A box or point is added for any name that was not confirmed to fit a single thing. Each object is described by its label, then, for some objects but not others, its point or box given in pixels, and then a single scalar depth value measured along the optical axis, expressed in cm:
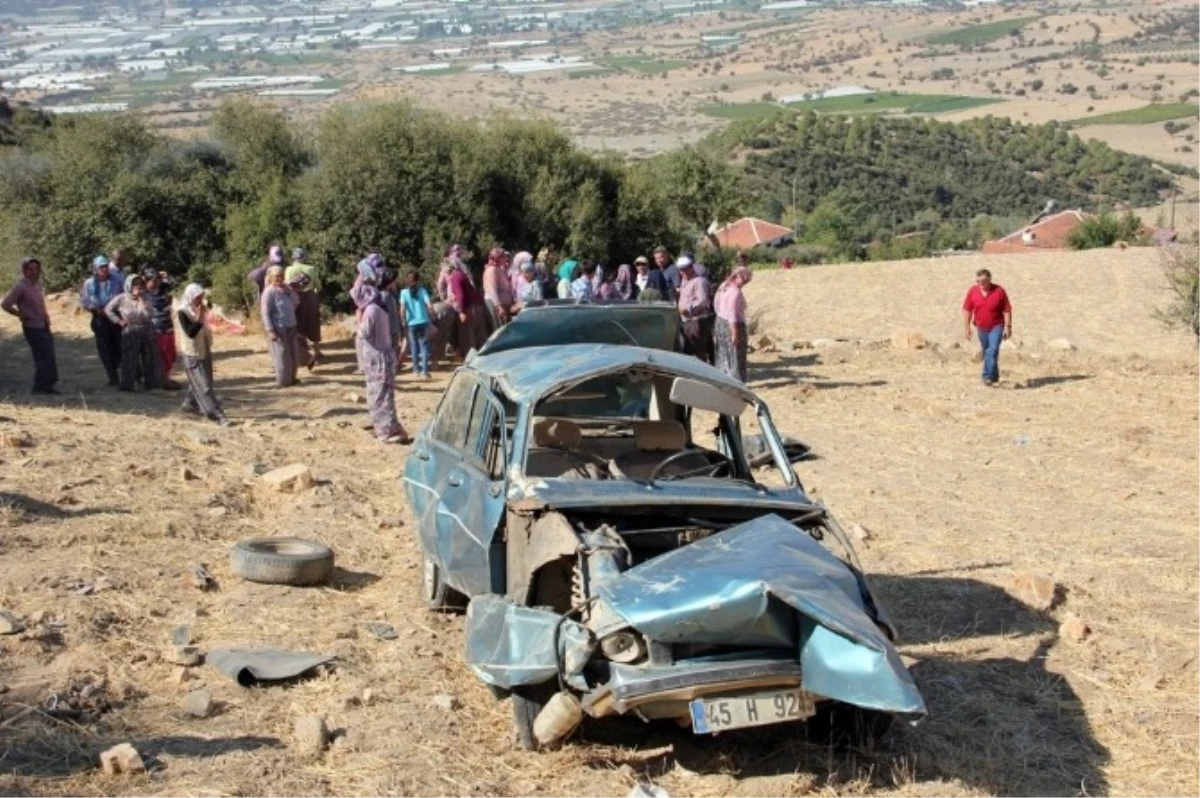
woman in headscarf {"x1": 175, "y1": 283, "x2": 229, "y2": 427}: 1498
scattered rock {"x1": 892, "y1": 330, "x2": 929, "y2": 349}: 2294
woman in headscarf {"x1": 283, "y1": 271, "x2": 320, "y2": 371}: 1930
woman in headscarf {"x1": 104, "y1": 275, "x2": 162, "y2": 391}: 1698
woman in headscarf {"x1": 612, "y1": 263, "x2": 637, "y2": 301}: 2009
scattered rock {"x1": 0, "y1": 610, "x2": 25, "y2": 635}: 811
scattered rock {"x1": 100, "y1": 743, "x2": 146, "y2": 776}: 626
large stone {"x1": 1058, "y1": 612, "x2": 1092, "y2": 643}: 855
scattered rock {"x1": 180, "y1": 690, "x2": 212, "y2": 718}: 706
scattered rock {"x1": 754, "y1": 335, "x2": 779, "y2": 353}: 2261
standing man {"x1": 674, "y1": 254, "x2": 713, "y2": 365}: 1708
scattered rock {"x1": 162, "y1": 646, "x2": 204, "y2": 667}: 786
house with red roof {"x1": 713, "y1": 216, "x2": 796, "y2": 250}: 6272
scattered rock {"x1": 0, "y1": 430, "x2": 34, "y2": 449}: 1271
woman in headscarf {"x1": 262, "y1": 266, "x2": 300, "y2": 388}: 1764
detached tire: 948
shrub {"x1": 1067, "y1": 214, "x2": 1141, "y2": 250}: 5397
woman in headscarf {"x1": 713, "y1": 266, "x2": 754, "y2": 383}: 1655
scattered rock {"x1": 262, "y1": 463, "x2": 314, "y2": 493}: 1230
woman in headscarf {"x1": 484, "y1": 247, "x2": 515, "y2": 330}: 1973
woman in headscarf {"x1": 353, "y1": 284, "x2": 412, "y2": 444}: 1445
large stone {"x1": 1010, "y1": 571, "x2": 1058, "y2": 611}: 916
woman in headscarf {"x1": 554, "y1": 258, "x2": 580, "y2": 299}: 1995
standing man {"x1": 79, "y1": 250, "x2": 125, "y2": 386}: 1773
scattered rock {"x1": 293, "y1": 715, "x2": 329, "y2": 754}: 664
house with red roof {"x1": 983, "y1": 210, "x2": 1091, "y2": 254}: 5650
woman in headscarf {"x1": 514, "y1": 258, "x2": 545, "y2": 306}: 1920
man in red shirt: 1811
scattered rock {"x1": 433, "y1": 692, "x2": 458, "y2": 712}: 727
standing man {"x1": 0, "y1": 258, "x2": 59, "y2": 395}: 1645
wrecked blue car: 604
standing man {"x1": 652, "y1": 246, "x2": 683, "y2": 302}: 1953
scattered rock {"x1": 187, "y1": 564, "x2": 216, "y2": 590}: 941
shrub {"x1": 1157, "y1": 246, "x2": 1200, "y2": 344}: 2300
